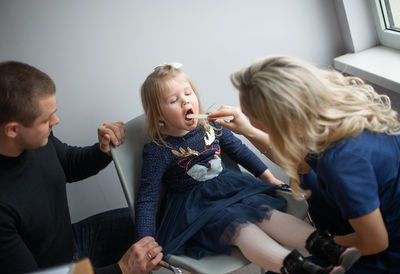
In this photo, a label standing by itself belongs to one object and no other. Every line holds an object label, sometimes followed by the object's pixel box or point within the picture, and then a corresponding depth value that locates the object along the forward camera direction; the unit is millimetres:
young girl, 1509
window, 2068
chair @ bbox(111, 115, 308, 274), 1501
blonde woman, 1161
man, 1392
